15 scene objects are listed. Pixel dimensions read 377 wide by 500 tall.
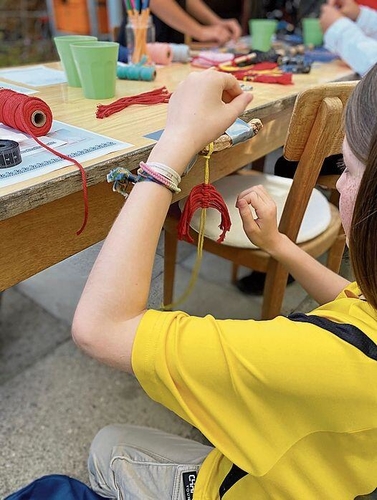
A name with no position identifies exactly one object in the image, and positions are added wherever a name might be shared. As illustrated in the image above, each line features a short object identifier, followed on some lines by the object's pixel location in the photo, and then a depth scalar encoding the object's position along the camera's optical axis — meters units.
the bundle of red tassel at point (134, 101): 0.76
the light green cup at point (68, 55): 0.92
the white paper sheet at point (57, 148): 0.54
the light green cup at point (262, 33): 1.44
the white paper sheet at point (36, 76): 1.01
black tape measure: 0.54
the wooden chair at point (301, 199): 0.69
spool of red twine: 0.63
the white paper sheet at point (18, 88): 0.93
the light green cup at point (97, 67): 0.82
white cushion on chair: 0.94
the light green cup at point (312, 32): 1.68
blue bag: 0.74
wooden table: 0.53
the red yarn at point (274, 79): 1.06
